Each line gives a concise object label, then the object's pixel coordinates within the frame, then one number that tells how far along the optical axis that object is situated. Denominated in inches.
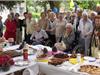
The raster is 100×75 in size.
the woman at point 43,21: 158.6
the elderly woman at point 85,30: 131.0
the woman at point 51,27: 155.0
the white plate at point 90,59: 94.6
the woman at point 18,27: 180.9
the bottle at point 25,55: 95.4
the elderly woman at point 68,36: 130.7
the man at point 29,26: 159.9
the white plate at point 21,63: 89.7
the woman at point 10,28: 180.9
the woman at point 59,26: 150.3
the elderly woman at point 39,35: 147.4
